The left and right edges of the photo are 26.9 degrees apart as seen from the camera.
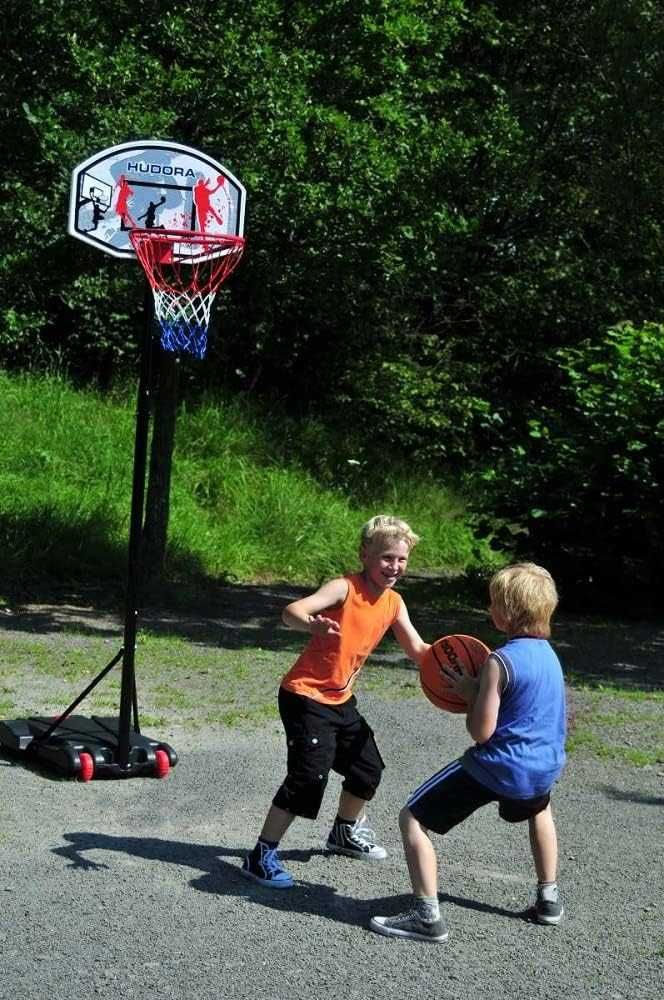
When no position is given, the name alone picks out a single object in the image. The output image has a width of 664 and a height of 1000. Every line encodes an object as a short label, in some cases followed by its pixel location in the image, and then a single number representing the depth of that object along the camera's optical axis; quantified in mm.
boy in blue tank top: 4762
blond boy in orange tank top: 5223
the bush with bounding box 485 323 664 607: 12688
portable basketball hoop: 6633
